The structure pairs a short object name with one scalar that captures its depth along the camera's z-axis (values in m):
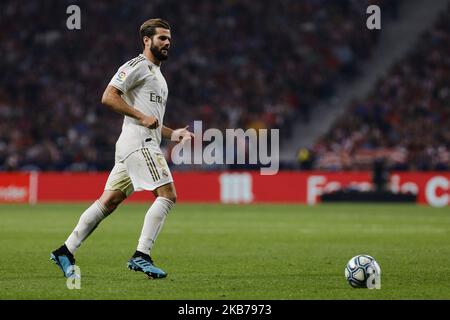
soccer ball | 17.17
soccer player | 18.62
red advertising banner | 57.47
